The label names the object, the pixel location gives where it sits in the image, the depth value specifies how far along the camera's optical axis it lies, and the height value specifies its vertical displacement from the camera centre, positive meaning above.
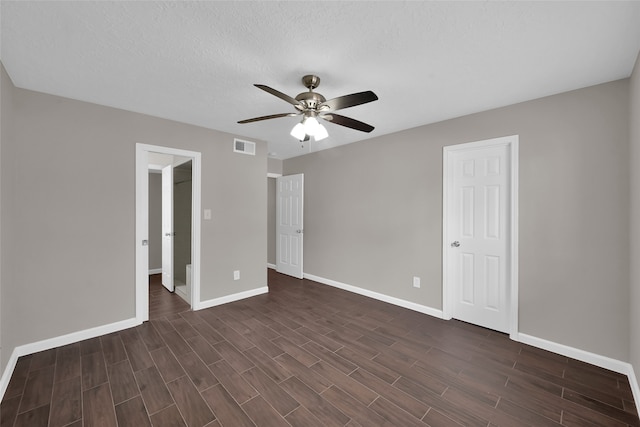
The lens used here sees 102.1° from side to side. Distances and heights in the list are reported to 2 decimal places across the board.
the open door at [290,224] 5.13 -0.24
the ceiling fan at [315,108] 1.86 +0.81
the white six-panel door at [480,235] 2.85 -0.25
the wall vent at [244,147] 3.85 +1.01
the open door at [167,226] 3.99 -0.21
